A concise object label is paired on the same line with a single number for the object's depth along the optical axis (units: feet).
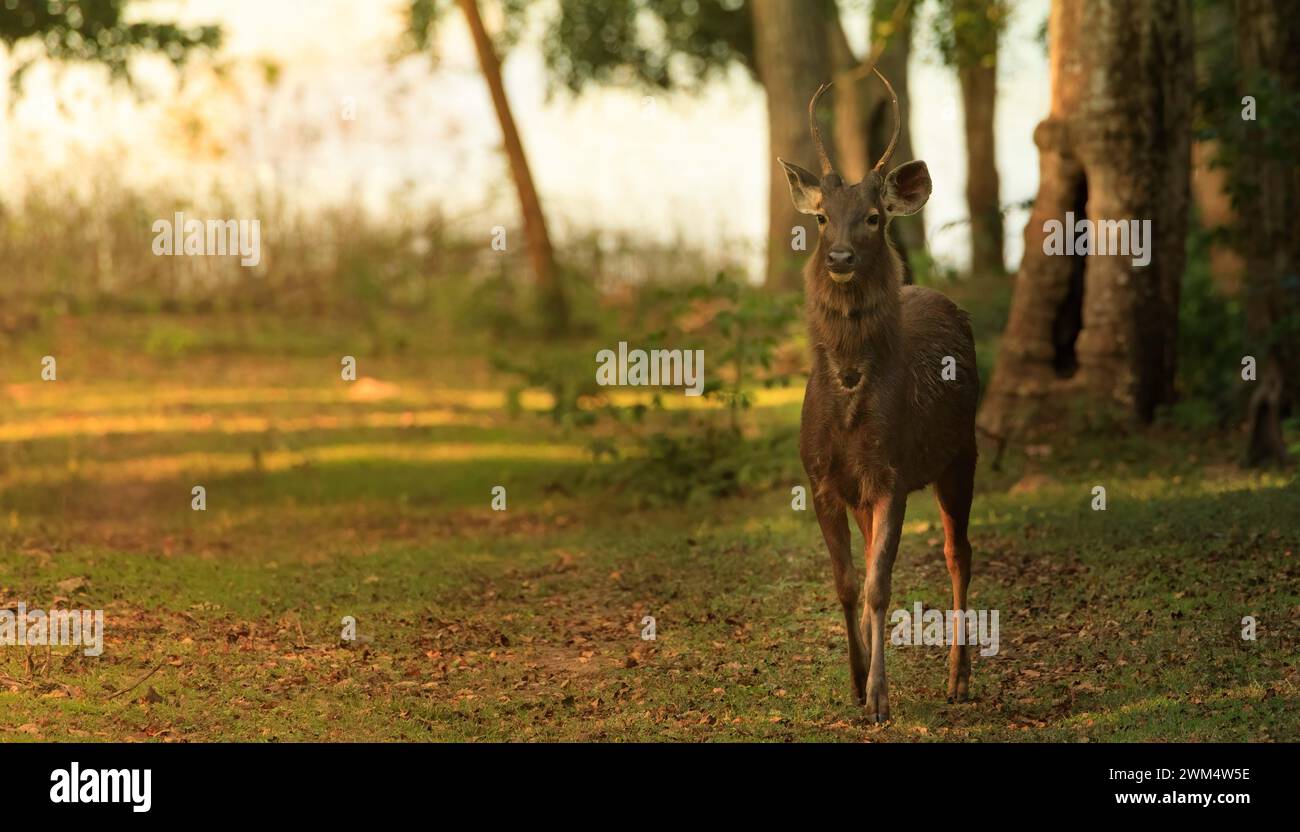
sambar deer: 27.94
